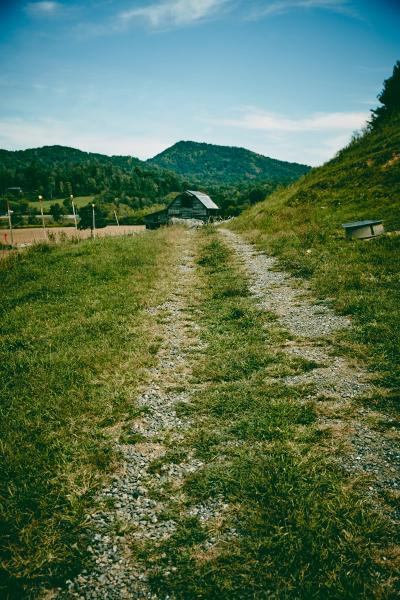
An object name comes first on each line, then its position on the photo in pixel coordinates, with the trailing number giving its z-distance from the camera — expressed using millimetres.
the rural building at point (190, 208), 54519
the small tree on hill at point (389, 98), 36719
